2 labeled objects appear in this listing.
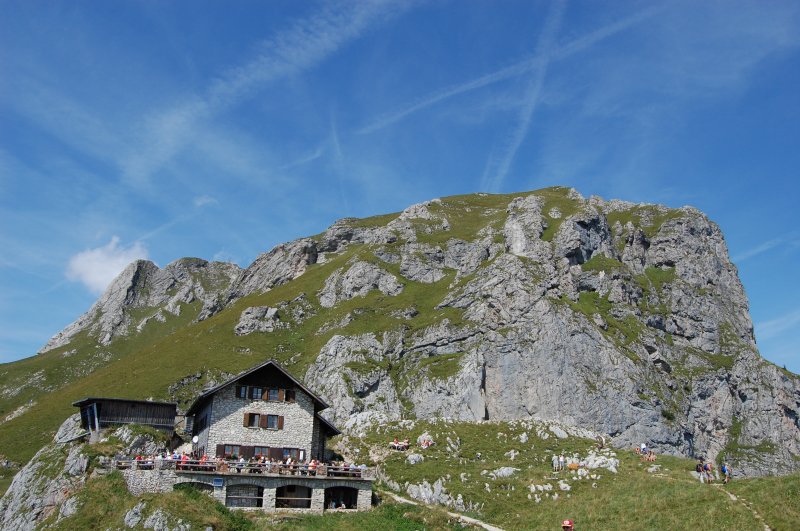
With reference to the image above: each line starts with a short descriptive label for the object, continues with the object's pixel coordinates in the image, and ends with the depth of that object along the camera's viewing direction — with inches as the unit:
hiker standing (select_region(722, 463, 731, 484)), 1653.7
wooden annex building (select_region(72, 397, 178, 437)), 2450.8
